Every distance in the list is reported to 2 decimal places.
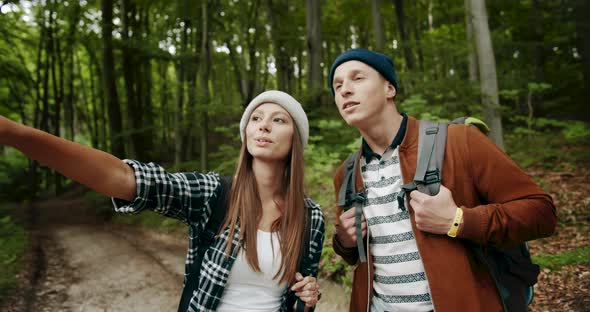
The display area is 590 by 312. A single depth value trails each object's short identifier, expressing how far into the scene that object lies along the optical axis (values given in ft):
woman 5.62
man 5.78
